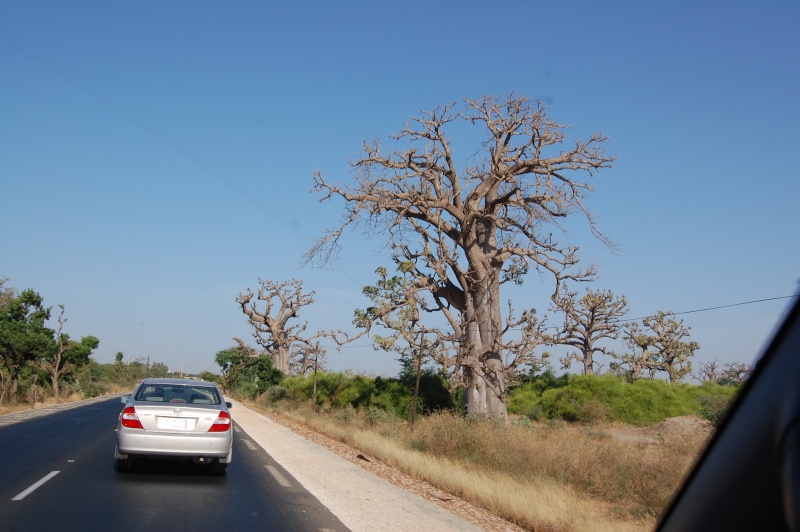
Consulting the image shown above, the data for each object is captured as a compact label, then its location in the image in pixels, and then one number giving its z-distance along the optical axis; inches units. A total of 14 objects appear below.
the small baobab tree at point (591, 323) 1996.8
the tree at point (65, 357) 2120.2
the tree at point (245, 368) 2356.1
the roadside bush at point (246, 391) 2411.2
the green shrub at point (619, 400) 1382.9
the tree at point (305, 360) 1740.5
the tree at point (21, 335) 1540.4
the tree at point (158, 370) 5602.4
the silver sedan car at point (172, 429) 478.3
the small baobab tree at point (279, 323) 2628.0
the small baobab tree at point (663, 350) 2102.6
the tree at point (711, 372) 2327.1
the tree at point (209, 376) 3751.0
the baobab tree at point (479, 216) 1130.7
